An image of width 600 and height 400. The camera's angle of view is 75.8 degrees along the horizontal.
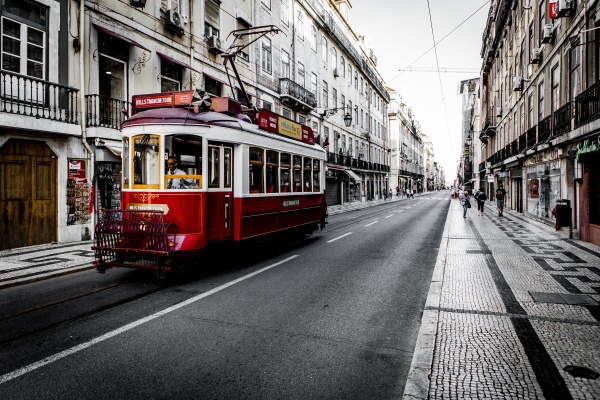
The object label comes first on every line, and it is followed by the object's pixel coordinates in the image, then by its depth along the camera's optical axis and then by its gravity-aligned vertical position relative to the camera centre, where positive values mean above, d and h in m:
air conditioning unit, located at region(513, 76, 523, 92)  23.58 +6.95
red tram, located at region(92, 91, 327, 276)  7.13 +0.24
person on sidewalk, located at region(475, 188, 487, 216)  24.18 -0.21
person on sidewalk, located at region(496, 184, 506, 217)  23.34 -0.24
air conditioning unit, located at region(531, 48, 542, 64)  18.88 +6.92
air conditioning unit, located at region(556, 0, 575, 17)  13.61 +6.67
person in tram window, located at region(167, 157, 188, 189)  7.36 +0.44
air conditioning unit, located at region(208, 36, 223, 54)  18.73 +7.45
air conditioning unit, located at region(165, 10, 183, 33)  16.06 +7.38
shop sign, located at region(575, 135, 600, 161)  10.71 +1.43
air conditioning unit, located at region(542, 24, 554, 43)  16.39 +6.93
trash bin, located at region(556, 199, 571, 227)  13.80 -0.62
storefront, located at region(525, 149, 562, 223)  16.48 +0.57
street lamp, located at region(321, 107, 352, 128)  32.38 +7.48
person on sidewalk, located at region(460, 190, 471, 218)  23.26 -0.33
